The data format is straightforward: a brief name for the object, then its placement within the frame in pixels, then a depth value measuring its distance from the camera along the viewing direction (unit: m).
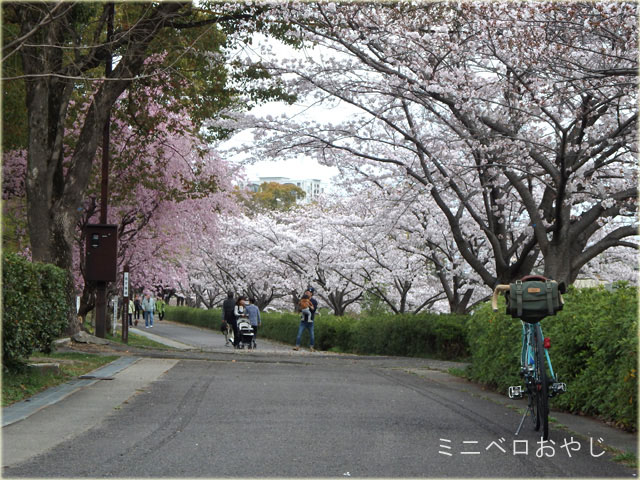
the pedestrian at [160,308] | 70.00
